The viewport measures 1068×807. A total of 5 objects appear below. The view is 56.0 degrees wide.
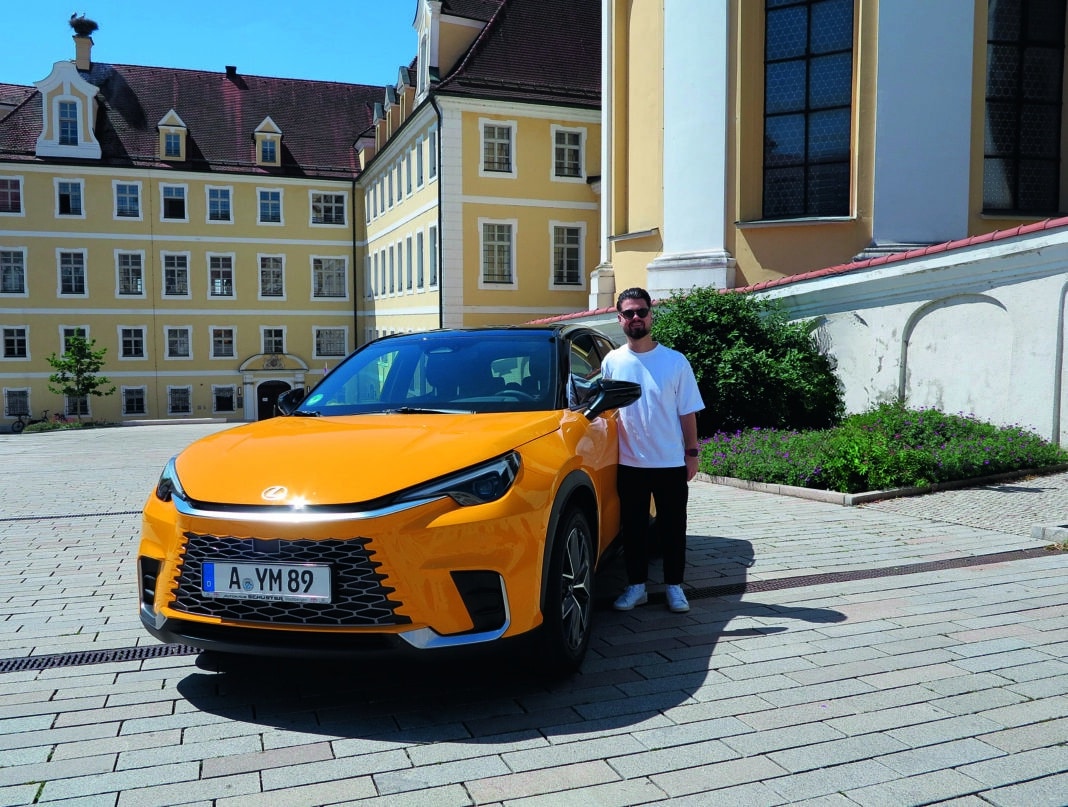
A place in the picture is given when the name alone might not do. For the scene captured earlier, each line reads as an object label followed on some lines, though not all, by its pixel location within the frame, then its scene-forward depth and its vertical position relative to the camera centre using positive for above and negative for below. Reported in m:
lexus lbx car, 3.94 -0.84
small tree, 47.75 -1.72
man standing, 5.70 -0.64
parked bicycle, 48.09 -4.23
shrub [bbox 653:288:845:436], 13.74 -0.43
